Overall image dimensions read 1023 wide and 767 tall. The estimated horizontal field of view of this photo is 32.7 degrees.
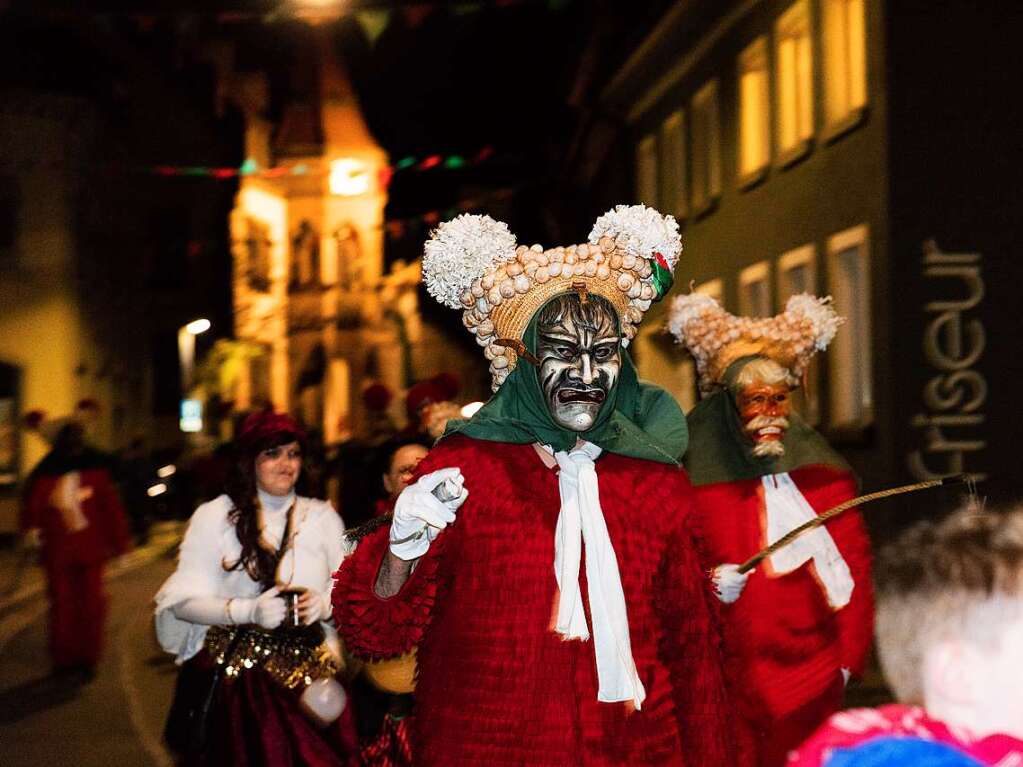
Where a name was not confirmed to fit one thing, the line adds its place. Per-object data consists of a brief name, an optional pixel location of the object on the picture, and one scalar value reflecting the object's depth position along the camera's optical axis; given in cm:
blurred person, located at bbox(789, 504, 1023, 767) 236
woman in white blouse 626
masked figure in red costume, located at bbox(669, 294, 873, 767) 627
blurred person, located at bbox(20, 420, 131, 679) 1290
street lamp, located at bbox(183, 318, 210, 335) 4078
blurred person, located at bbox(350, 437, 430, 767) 588
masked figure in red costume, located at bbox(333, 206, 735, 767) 397
